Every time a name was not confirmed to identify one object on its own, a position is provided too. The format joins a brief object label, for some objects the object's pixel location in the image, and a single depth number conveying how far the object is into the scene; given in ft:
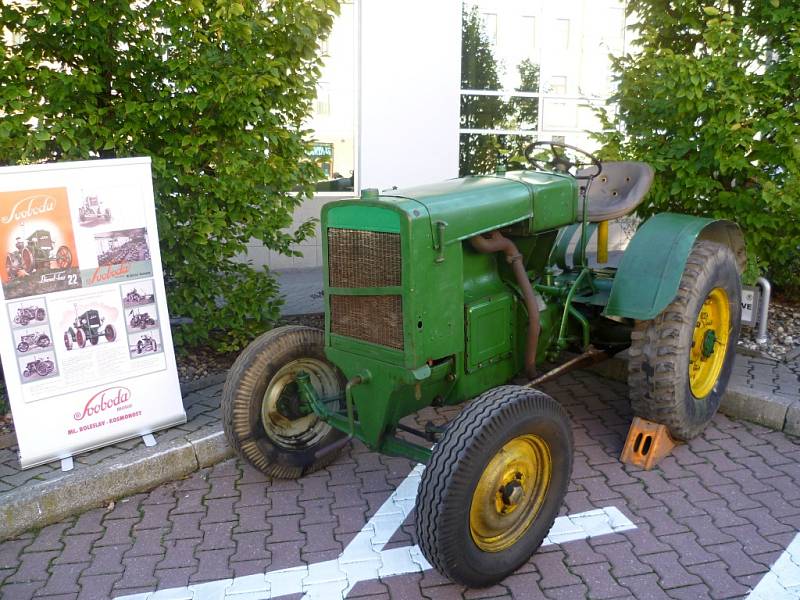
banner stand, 11.36
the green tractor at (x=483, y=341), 8.98
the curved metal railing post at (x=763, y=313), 16.33
